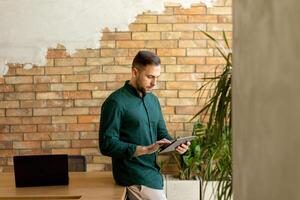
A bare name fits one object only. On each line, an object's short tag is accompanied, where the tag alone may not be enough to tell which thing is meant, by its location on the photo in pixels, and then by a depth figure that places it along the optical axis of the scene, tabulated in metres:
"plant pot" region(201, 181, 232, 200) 3.98
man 2.69
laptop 2.76
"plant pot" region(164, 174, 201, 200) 3.99
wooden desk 2.64
